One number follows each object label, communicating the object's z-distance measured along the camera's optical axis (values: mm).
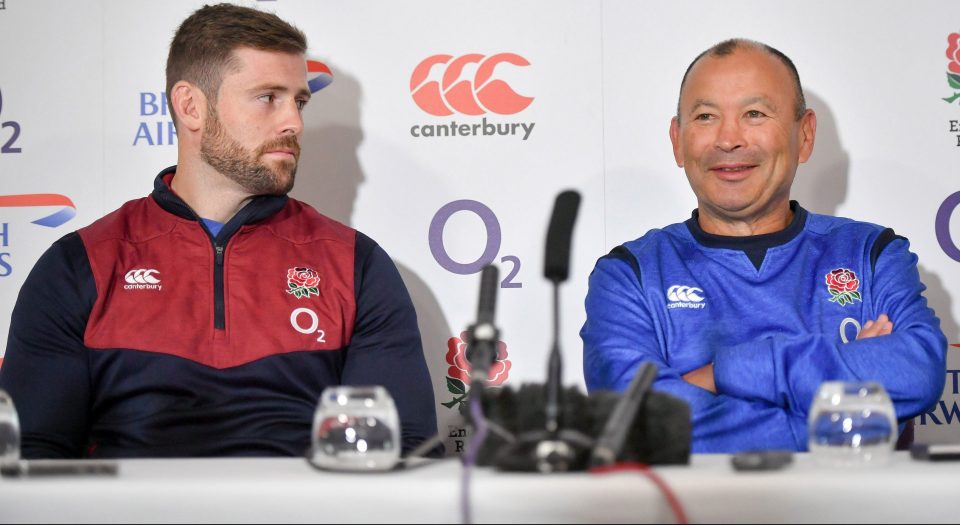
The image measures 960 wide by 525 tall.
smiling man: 5188
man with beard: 5336
